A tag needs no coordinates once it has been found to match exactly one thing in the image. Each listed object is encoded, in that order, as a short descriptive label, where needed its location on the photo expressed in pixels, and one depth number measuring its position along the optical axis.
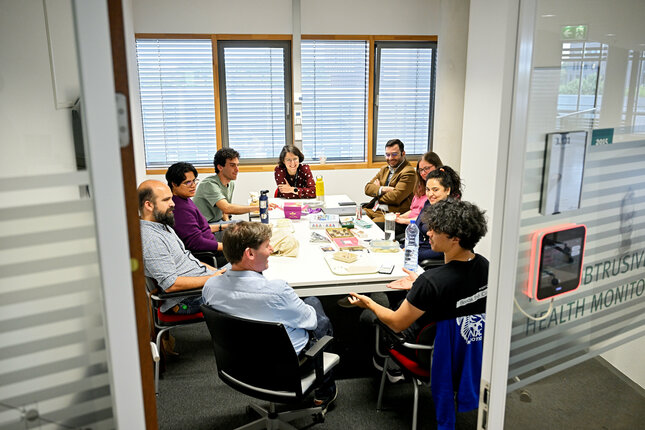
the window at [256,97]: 6.30
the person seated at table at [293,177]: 5.18
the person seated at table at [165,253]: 2.92
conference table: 2.98
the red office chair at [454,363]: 2.28
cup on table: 3.82
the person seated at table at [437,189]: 3.67
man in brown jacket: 4.88
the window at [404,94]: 6.55
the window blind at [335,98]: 6.44
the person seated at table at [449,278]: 2.28
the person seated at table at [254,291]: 2.31
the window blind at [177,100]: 6.20
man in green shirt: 4.61
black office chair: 2.13
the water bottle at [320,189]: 4.91
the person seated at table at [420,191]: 4.30
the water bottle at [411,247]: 3.17
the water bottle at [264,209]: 4.14
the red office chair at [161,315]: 2.91
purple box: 4.46
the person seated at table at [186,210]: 3.66
